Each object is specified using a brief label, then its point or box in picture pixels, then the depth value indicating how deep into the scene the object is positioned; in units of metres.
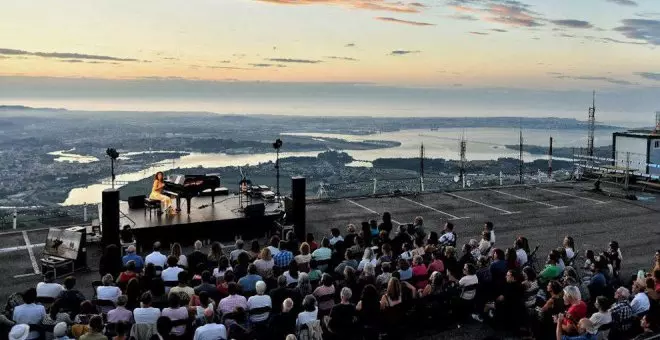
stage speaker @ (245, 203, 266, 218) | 15.69
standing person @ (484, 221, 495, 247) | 11.64
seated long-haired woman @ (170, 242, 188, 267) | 9.88
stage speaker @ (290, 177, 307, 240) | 15.50
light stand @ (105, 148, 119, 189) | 14.41
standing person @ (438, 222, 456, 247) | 12.25
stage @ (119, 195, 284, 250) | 14.64
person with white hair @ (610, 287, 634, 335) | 7.97
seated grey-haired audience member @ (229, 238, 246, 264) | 10.10
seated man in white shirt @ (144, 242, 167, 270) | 9.95
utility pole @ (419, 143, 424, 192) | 23.19
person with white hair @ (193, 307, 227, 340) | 6.86
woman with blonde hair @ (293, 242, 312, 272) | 10.03
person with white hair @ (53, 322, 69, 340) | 6.52
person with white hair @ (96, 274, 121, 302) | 8.05
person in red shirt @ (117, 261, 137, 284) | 8.84
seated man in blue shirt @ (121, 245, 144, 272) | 10.16
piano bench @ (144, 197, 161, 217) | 15.92
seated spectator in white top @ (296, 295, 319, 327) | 7.46
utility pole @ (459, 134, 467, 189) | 24.33
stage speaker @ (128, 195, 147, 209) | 16.69
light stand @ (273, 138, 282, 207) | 16.75
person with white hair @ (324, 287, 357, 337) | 7.67
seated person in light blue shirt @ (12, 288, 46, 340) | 7.35
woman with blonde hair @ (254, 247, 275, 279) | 9.62
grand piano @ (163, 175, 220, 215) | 16.14
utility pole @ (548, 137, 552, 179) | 27.63
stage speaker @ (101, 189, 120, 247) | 13.54
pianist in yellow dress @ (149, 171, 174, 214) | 16.20
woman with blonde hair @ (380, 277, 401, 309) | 8.16
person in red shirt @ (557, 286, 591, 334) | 7.24
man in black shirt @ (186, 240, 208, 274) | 10.20
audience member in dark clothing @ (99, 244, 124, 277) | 10.39
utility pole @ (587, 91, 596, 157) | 30.01
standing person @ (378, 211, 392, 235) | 13.43
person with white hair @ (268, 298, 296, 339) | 7.46
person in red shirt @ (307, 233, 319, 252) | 11.38
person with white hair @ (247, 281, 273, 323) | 7.80
